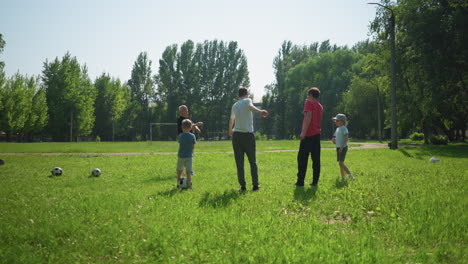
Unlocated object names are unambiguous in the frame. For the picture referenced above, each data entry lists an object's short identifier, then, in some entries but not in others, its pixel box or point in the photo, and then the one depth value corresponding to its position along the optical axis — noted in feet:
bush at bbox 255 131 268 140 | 196.66
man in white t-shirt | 22.65
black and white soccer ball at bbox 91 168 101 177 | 31.63
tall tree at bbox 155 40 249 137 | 219.82
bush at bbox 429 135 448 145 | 95.91
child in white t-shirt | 27.04
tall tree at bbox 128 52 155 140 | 224.53
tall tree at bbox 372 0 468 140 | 71.61
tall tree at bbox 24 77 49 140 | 173.17
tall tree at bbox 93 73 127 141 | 225.56
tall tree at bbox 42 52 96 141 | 187.93
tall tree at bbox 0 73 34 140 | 159.43
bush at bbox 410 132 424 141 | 137.47
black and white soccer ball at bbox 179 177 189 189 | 24.00
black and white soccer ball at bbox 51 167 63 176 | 31.89
